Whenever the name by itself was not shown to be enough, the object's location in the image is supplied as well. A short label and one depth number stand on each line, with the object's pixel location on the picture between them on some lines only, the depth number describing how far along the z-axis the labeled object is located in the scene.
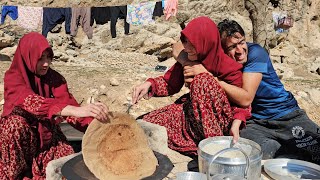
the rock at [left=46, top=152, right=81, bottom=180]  2.17
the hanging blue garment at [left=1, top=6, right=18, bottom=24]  8.95
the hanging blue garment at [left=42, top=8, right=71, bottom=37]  8.98
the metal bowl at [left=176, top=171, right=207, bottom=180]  1.96
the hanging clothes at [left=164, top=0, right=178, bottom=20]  9.57
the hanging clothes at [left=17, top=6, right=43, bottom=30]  8.88
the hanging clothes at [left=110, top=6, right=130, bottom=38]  9.57
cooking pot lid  2.21
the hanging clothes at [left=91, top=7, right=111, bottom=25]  9.65
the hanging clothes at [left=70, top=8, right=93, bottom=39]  9.41
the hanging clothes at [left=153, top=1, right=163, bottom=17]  9.36
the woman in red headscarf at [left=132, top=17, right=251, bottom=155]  2.59
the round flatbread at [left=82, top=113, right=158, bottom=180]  2.08
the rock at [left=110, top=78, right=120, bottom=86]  6.43
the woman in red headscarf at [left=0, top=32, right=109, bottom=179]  2.31
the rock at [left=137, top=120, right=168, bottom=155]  2.70
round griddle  2.05
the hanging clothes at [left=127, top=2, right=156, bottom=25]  9.34
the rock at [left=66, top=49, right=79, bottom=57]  10.77
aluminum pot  1.92
